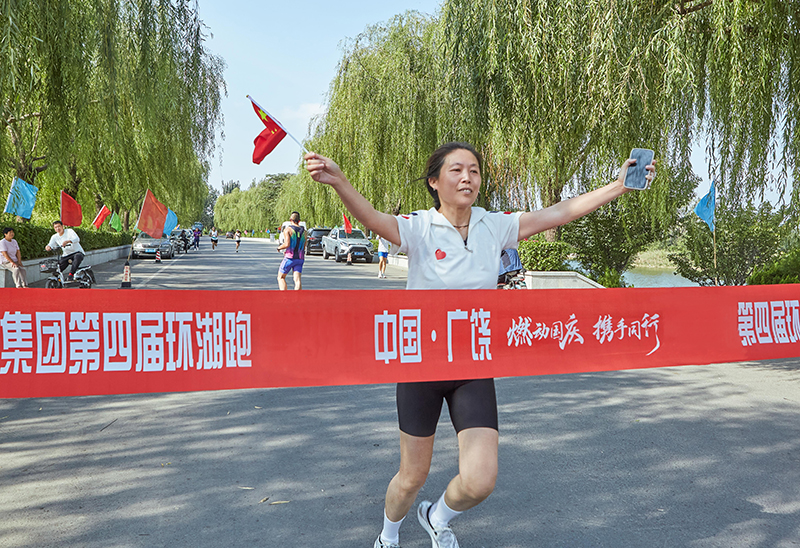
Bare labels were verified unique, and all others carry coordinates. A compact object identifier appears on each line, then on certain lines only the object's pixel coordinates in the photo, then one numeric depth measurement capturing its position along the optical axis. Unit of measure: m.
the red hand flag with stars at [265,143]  4.96
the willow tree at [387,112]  19.97
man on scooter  13.87
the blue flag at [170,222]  24.47
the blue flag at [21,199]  14.16
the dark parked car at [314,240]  41.00
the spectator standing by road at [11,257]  13.02
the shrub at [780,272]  12.54
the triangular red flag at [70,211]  18.78
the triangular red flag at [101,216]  27.00
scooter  13.73
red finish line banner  3.13
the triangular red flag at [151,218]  13.82
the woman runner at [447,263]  2.59
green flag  32.38
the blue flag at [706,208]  9.97
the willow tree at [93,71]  7.71
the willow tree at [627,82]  7.66
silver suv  33.31
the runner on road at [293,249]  14.07
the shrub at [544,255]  15.41
